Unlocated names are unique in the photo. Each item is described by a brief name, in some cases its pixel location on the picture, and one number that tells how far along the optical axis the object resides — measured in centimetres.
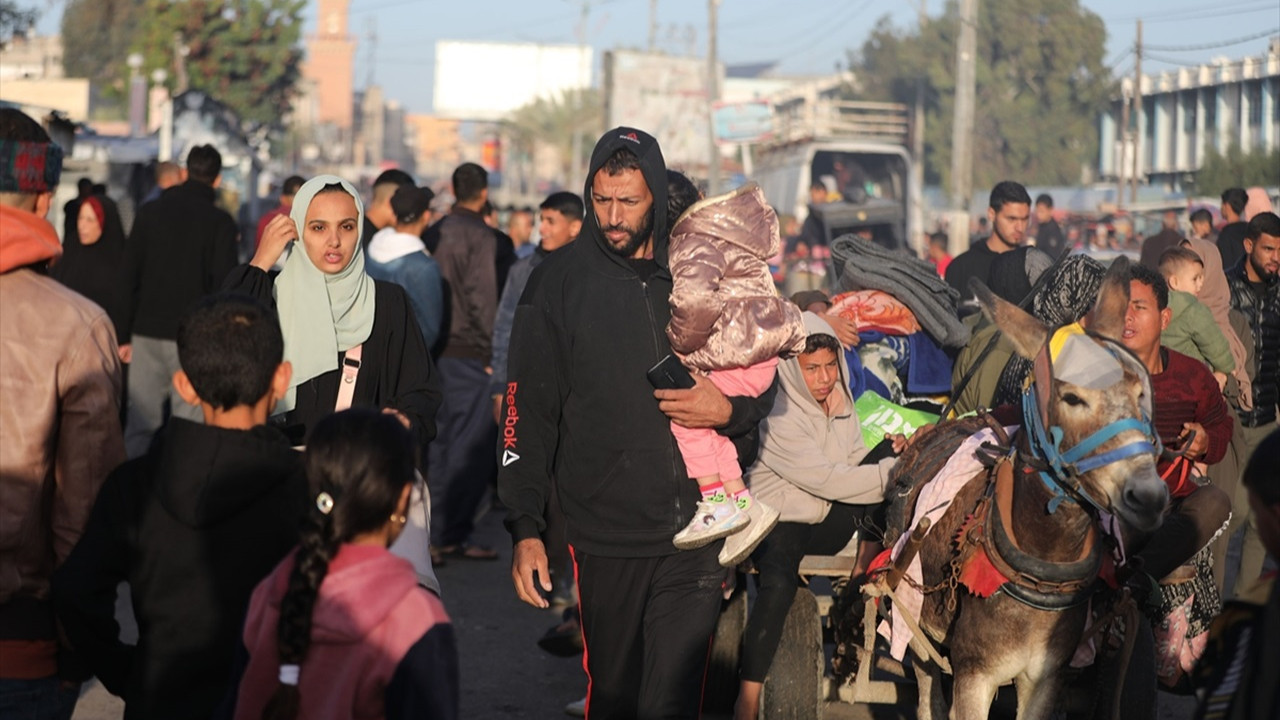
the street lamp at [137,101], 3534
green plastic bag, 682
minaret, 15600
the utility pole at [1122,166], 5203
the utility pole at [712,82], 5234
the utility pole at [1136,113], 5194
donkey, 441
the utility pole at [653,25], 7894
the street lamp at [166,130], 2400
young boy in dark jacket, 337
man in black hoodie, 473
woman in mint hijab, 493
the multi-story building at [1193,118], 5662
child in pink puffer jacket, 466
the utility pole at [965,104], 2792
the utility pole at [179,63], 4544
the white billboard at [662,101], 6438
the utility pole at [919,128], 6981
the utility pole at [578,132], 8731
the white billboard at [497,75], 12506
